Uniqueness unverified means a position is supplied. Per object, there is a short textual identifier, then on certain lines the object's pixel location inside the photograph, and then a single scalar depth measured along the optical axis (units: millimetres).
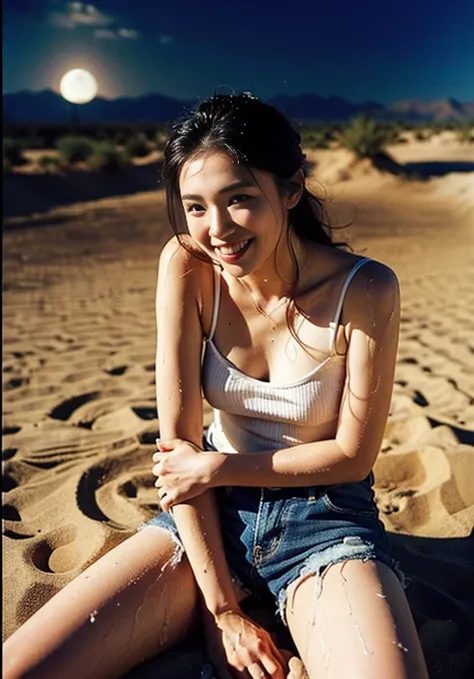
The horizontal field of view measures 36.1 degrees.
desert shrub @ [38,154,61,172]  17634
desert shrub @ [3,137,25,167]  18461
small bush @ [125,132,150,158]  20791
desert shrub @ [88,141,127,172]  18109
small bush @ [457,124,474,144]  27327
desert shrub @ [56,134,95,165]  19078
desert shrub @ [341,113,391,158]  18094
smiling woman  1612
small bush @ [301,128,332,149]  22658
